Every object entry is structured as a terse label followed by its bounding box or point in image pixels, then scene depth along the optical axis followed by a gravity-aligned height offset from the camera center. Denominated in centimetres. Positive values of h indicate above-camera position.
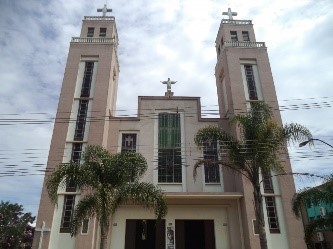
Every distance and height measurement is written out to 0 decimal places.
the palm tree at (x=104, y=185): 1352 +343
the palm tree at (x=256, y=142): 1393 +525
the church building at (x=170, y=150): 2025 +791
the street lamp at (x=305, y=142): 1395 +504
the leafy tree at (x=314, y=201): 1548 +301
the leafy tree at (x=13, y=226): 3734 +503
